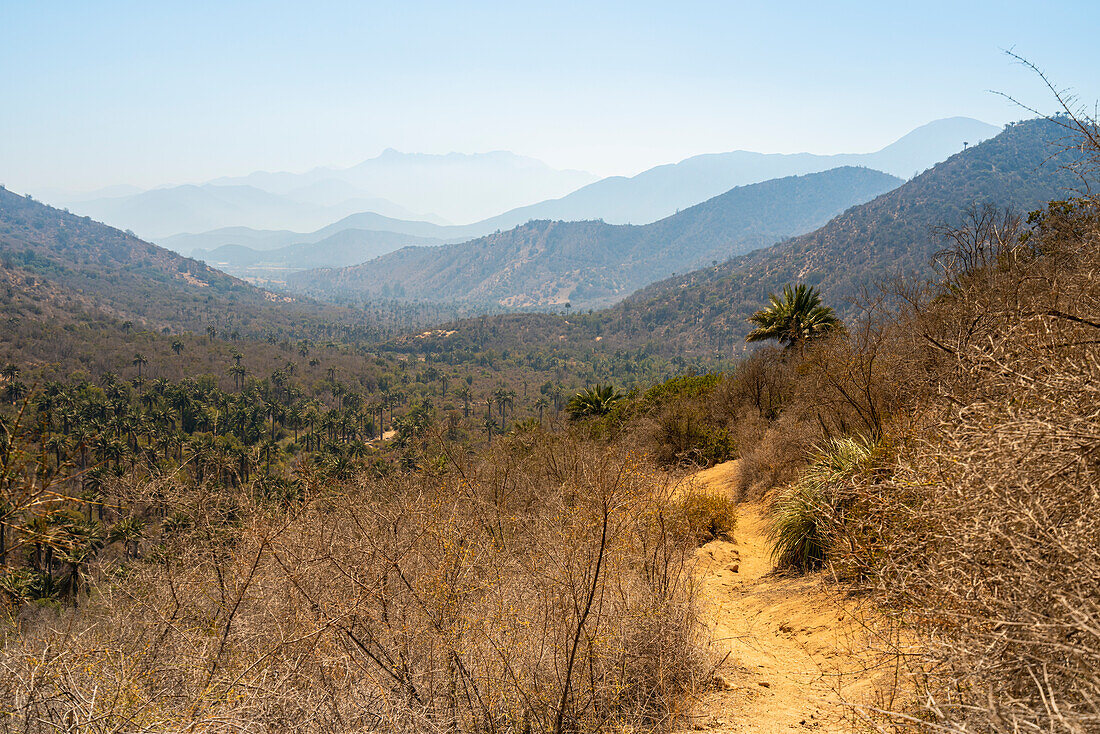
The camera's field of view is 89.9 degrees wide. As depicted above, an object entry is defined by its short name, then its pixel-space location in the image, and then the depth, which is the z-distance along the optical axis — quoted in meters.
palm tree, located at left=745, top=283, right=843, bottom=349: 18.33
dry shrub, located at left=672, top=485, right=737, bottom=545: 10.37
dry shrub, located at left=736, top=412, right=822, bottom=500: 12.10
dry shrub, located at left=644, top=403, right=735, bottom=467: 18.72
